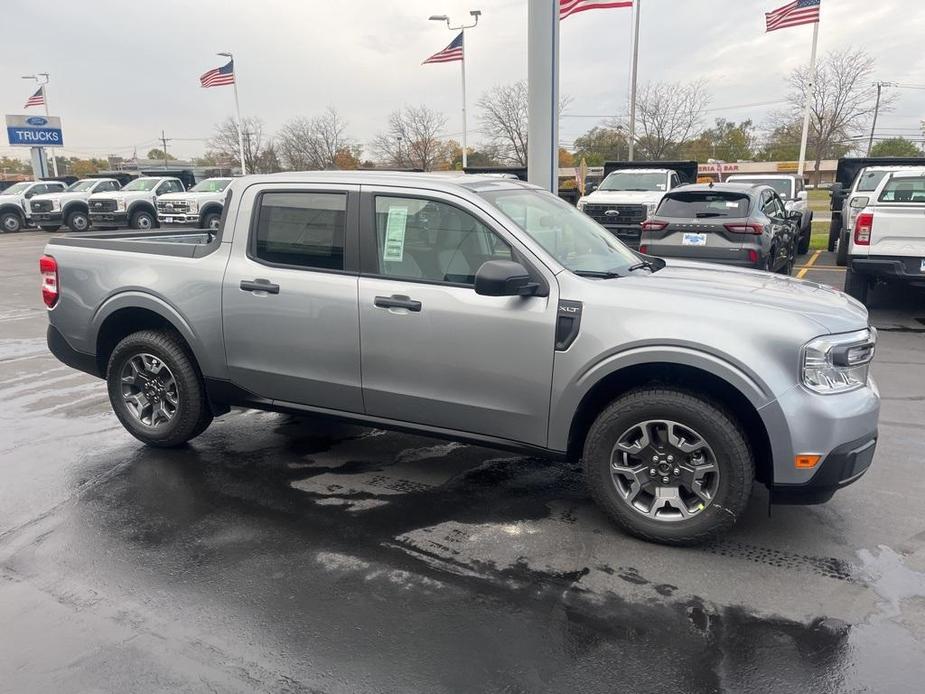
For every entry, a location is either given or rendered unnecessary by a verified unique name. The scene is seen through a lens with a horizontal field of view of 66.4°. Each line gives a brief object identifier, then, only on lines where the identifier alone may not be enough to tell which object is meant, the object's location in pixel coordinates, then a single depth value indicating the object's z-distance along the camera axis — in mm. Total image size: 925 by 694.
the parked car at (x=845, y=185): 13891
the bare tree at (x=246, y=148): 53562
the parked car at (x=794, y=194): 16231
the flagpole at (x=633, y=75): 29625
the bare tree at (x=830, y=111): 39844
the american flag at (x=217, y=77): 31438
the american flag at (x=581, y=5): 15789
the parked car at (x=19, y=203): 27453
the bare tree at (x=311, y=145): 51250
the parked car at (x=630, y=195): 16094
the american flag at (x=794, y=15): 21531
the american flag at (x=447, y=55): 26766
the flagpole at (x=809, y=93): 24578
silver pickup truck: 3465
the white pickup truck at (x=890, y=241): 8570
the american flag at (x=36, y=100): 41062
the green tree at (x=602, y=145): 52575
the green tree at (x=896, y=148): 50906
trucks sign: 40219
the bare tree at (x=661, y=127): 43750
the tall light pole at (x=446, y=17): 30344
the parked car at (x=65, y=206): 26469
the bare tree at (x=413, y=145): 49969
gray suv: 9609
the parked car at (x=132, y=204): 24344
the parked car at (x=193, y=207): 22406
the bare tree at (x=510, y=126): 47375
